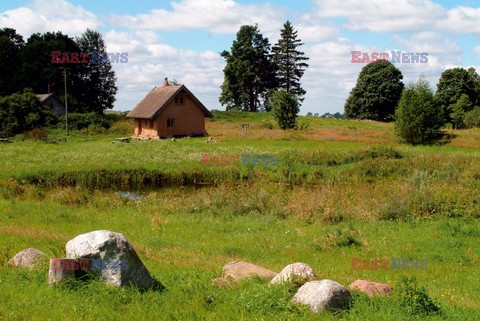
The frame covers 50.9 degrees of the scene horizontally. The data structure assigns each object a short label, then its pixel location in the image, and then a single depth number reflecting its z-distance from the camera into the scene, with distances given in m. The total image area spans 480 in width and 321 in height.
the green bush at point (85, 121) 61.00
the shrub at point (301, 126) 52.88
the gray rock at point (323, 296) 7.63
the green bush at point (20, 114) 55.44
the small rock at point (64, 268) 8.47
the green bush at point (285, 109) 53.59
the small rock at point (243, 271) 9.30
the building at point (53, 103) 66.56
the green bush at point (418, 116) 43.88
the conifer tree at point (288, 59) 83.62
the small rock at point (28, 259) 9.93
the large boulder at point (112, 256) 8.42
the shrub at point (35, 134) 51.97
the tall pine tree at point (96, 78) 79.12
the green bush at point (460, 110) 67.39
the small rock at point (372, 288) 8.50
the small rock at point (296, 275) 8.45
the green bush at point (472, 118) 60.85
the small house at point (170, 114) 51.62
